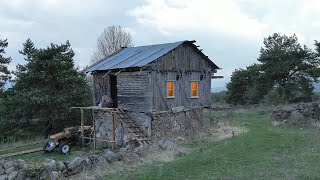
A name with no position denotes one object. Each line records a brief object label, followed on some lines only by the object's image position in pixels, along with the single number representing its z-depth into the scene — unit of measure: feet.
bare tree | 166.77
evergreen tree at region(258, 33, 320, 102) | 145.07
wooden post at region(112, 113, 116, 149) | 73.72
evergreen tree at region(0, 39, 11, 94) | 122.52
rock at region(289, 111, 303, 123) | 84.69
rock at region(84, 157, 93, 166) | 47.87
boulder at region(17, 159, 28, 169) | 46.18
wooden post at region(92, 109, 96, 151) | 77.97
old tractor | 72.33
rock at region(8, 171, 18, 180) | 43.42
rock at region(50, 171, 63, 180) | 42.93
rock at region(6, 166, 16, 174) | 45.88
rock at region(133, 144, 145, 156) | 53.52
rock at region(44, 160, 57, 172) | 44.45
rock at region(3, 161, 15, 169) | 49.21
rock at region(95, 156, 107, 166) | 48.36
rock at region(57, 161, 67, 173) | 45.32
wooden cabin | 70.74
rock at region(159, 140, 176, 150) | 57.41
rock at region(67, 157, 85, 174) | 45.83
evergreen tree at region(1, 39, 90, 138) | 98.94
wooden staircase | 69.19
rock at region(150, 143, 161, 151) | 56.59
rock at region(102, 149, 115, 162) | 50.60
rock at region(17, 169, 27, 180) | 43.56
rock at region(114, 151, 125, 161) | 51.52
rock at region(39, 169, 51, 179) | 43.71
